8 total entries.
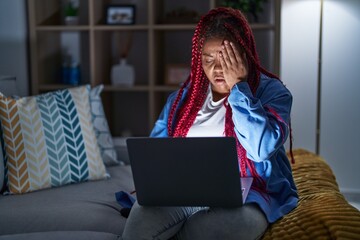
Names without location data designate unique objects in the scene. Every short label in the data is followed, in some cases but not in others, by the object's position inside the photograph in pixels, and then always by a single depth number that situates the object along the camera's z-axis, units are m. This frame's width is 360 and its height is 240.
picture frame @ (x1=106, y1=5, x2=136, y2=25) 3.51
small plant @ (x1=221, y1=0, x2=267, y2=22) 3.38
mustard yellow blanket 1.60
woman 1.60
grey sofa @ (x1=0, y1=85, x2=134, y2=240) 1.98
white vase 3.53
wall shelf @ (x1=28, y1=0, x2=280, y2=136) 3.41
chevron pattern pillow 2.28
